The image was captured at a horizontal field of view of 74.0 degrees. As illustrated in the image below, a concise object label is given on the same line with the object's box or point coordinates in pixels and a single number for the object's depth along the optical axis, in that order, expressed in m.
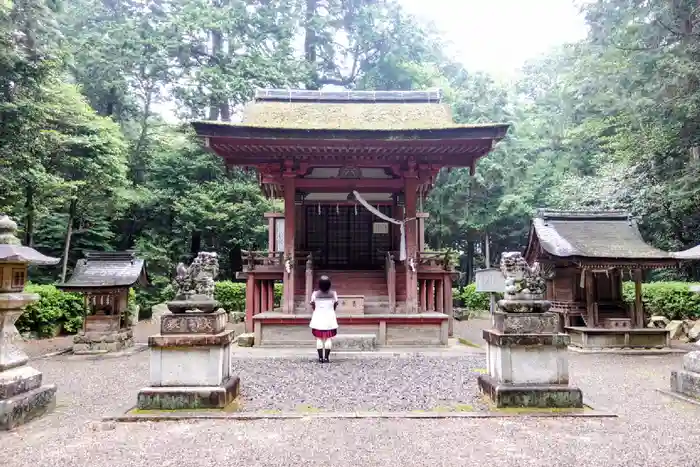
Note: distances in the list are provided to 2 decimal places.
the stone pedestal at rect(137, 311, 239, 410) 5.29
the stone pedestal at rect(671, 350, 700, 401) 5.91
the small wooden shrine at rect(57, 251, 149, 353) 10.89
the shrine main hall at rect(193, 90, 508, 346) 10.74
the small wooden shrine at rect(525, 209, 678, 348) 11.19
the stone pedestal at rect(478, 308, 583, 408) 5.31
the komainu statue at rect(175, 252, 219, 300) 5.71
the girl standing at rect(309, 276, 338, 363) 8.35
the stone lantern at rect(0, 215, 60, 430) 4.93
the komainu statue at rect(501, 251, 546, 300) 5.57
